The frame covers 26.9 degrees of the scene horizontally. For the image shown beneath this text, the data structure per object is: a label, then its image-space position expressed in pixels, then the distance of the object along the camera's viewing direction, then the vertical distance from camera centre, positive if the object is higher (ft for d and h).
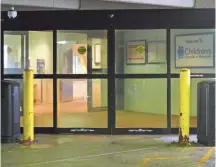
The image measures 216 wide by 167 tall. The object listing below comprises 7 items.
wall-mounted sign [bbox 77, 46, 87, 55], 38.14 +1.60
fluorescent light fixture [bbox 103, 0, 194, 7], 35.47 +5.26
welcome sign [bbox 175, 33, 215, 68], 37.47 +1.55
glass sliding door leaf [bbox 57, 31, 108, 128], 37.81 -0.84
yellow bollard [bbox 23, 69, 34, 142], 32.58 -2.67
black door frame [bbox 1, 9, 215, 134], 36.96 +3.70
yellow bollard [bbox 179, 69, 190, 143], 31.89 -2.86
